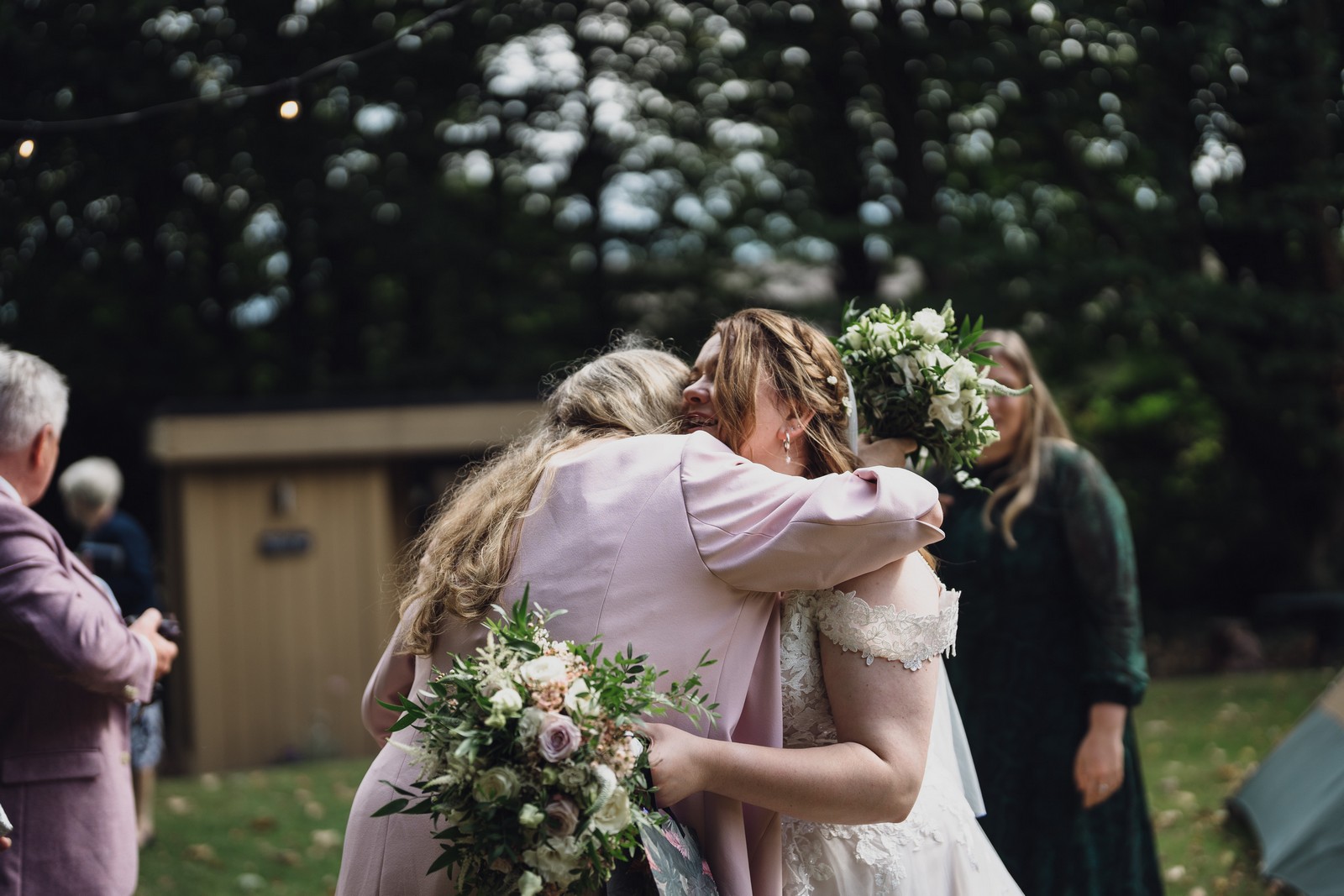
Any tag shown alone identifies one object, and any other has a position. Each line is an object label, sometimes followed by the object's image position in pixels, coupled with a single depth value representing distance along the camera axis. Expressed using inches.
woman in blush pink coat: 83.6
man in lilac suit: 114.2
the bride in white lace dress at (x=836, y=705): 86.3
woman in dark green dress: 158.7
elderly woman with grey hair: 255.8
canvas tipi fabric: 200.1
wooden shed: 428.5
